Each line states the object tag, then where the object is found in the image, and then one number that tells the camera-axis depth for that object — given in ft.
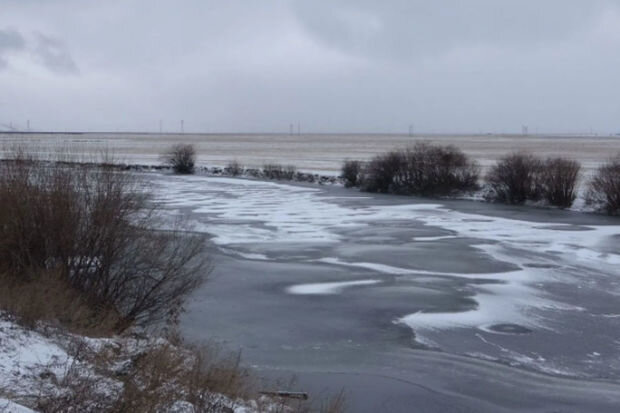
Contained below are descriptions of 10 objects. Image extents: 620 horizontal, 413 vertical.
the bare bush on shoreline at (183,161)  229.04
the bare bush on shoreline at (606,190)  122.42
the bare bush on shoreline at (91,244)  41.50
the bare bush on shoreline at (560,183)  134.82
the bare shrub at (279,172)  198.18
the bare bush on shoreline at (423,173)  160.76
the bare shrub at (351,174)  177.47
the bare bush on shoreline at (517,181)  142.51
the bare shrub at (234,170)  212.84
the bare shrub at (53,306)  33.47
